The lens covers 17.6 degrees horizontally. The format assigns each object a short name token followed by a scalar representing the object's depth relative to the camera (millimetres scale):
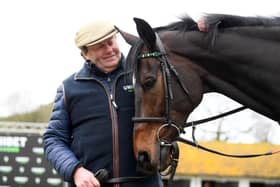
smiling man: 5598
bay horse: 5634
